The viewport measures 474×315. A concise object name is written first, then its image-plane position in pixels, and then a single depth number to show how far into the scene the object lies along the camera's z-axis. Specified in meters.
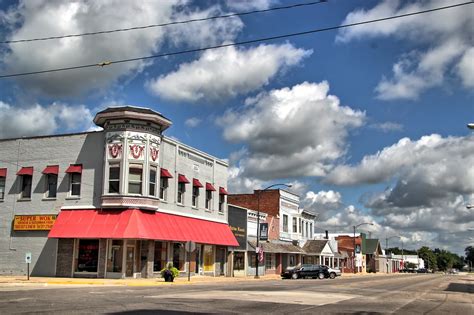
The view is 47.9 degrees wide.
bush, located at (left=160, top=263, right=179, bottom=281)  32.91
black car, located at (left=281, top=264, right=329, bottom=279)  50.81
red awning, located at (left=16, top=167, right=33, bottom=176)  36.84
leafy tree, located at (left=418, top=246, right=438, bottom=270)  182.50
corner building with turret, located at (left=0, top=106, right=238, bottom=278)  33.91
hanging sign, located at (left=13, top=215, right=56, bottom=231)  35.47
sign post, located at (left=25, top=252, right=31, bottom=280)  30.61
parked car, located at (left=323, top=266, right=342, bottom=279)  52.64
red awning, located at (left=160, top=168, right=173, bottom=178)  37.38
